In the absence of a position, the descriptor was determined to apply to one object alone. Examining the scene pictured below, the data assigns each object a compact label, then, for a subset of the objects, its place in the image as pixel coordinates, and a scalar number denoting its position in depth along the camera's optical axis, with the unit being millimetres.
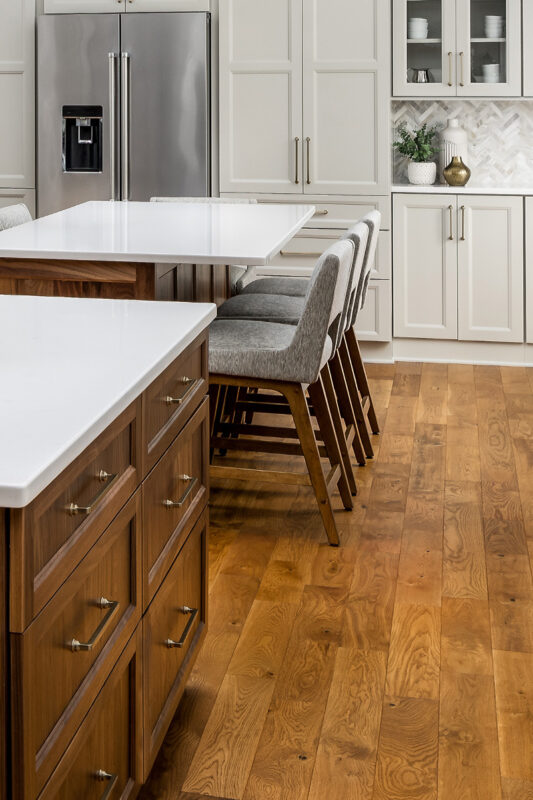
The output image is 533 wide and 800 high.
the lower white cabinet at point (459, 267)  5324
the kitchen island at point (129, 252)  2818
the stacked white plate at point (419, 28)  5297
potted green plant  5551
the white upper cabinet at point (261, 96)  5254
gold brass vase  5465
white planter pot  5551
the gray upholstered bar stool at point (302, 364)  2908
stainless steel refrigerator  5250
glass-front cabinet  5230
